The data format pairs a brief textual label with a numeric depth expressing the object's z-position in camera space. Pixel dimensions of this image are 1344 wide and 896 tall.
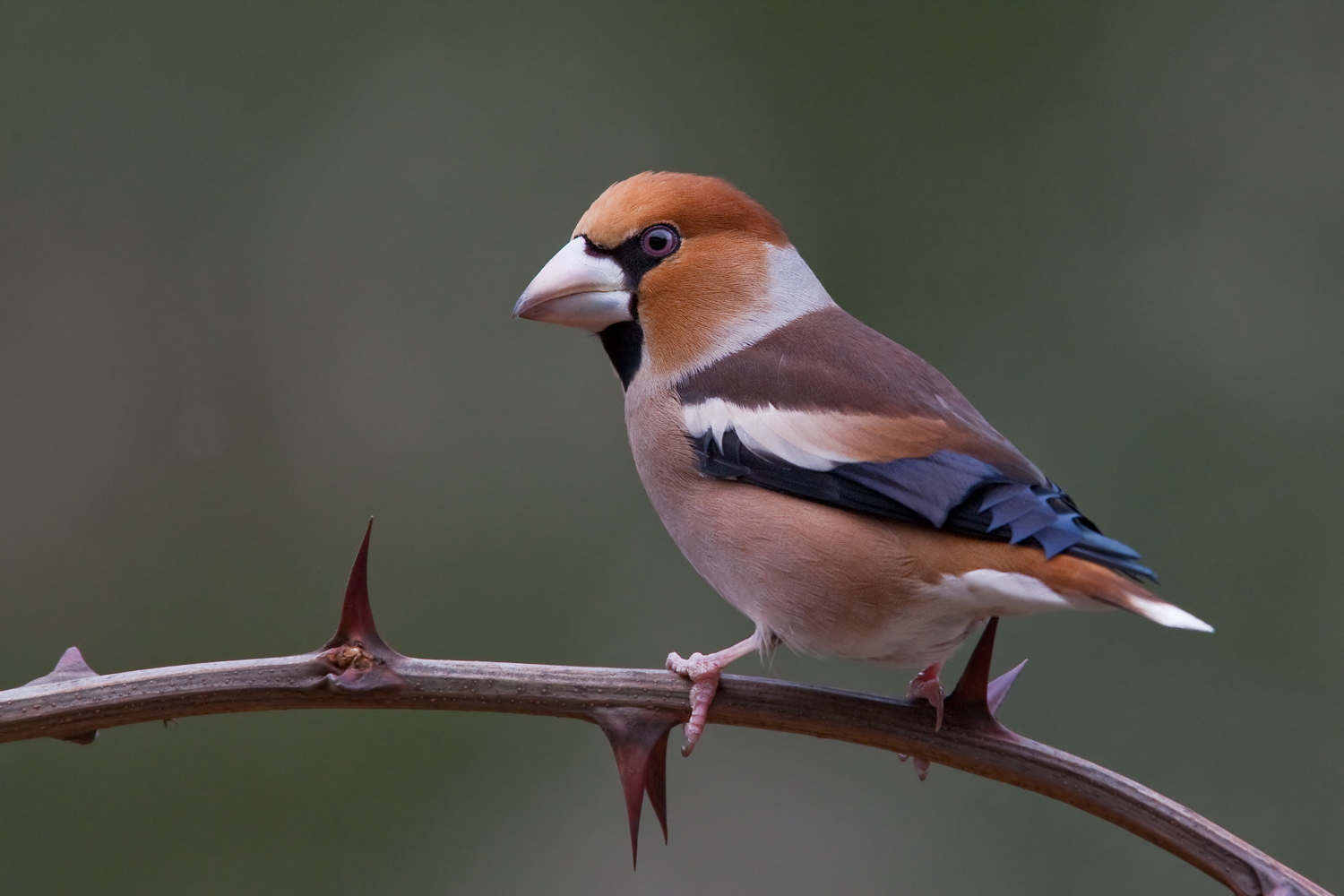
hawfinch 4.47
